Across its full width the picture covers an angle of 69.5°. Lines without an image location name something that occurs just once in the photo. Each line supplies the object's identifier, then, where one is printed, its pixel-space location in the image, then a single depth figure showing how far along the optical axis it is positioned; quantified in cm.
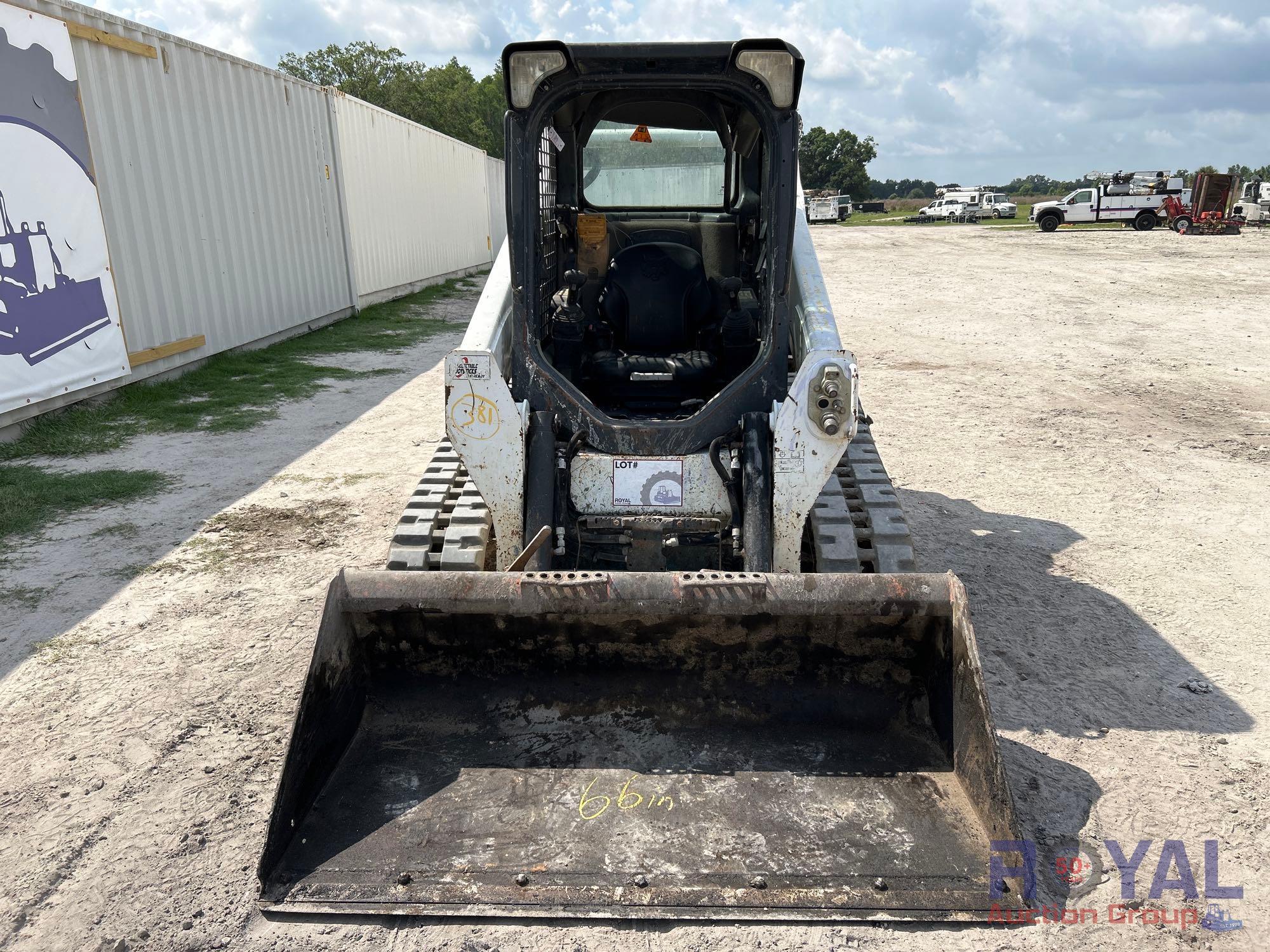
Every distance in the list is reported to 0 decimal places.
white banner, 738
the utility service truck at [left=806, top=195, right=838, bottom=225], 5372
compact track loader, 265
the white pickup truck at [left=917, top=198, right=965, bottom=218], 5572
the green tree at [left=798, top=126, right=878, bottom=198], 7688
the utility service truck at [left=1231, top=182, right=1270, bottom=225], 3919
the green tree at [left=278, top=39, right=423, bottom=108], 5103
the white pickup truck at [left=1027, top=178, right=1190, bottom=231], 3681
